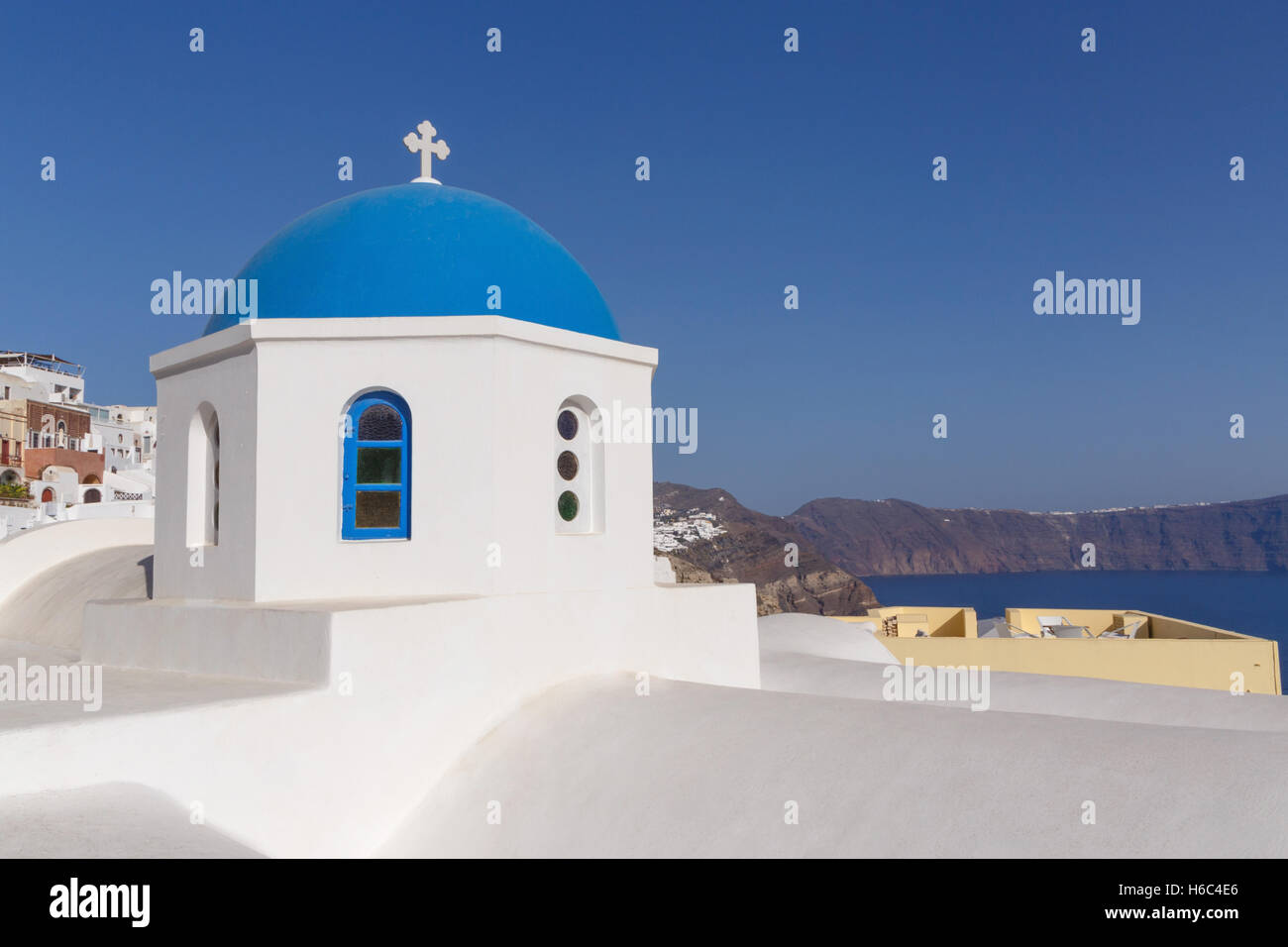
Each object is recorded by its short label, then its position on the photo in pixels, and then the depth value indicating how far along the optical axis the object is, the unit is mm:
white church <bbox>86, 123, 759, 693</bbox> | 6660
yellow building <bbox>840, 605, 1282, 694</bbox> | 15812
